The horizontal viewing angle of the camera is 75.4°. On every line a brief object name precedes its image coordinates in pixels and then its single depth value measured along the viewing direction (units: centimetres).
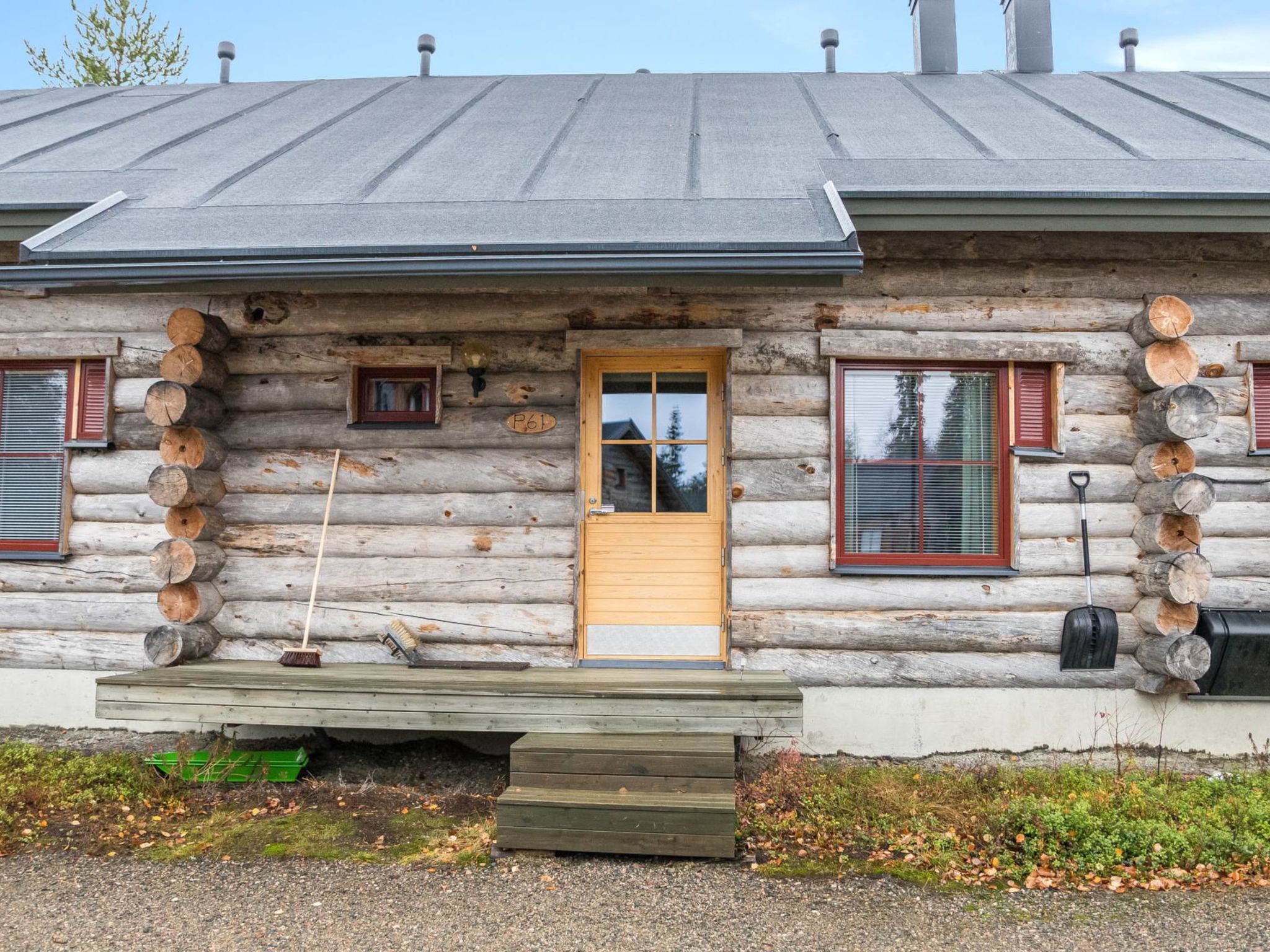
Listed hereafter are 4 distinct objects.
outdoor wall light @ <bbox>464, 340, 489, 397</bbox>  514
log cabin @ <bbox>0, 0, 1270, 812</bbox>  484
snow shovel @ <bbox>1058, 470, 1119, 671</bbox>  495
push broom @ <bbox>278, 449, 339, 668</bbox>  499
